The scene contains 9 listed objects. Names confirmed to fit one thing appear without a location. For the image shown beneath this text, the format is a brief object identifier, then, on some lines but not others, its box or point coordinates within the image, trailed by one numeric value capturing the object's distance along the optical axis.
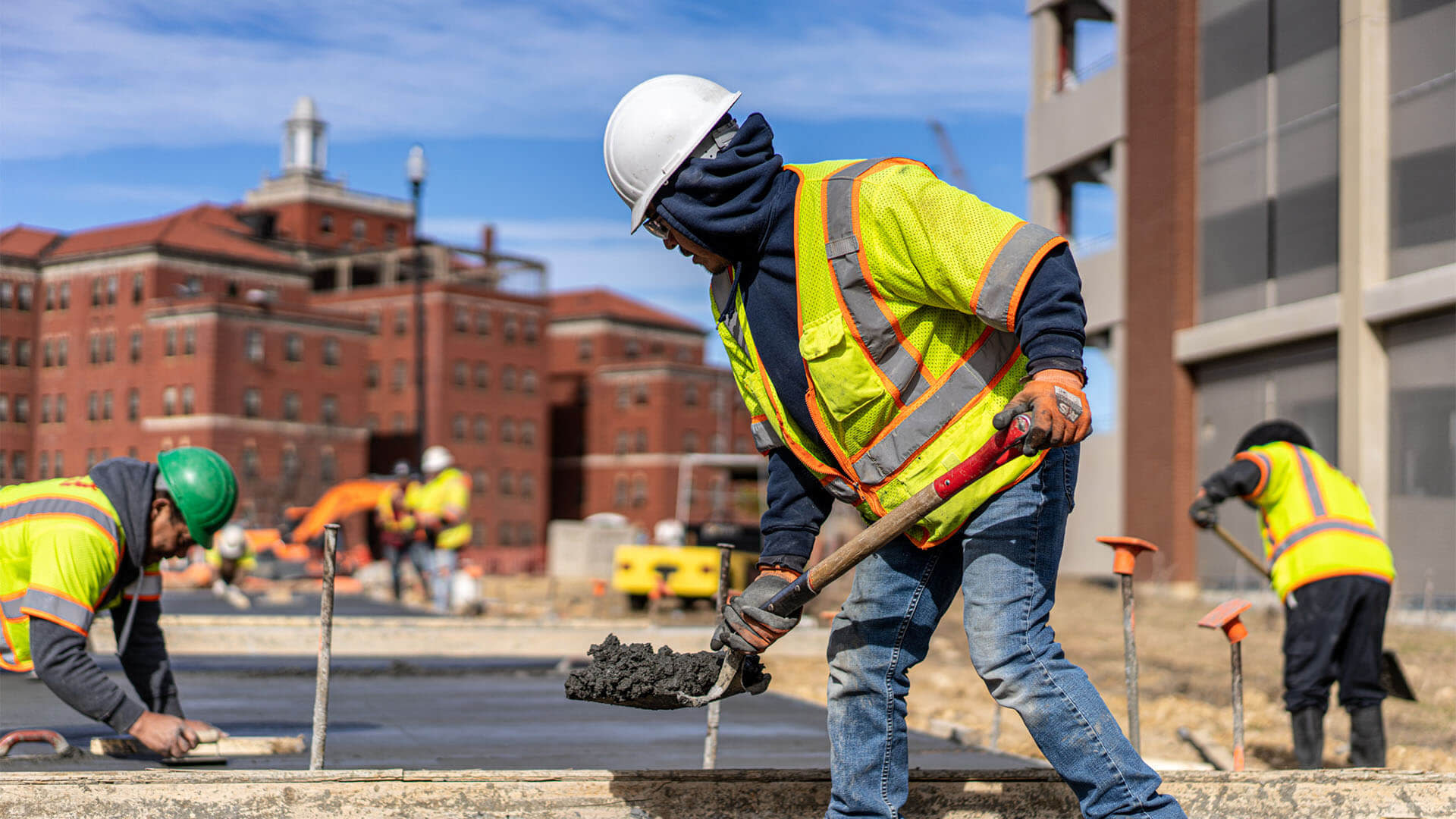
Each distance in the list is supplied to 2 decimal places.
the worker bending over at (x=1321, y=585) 7.53
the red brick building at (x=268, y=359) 66.38
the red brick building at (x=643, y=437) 90.94
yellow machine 21.83
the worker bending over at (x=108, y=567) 5.16
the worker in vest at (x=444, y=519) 18.91
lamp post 36.03
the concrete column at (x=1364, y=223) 25.30
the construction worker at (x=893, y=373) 3.48
